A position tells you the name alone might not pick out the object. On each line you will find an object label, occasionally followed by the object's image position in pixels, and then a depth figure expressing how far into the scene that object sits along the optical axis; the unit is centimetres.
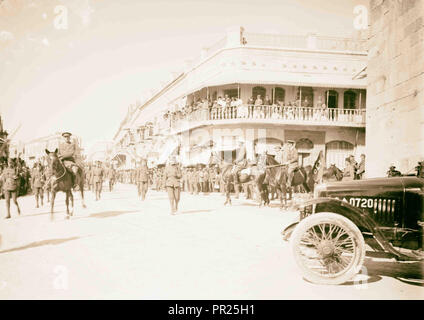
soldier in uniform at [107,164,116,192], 2686
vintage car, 452
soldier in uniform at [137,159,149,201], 1784
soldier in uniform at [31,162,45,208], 1516
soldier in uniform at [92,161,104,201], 1855
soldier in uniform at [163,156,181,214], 1154
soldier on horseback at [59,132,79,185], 1069
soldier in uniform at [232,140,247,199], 1569
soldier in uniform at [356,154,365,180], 1598
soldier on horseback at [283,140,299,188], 1307
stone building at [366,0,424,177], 905
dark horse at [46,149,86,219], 1002
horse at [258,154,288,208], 1343
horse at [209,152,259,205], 1554
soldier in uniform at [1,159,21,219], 1089
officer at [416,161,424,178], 650
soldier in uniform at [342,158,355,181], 1561
